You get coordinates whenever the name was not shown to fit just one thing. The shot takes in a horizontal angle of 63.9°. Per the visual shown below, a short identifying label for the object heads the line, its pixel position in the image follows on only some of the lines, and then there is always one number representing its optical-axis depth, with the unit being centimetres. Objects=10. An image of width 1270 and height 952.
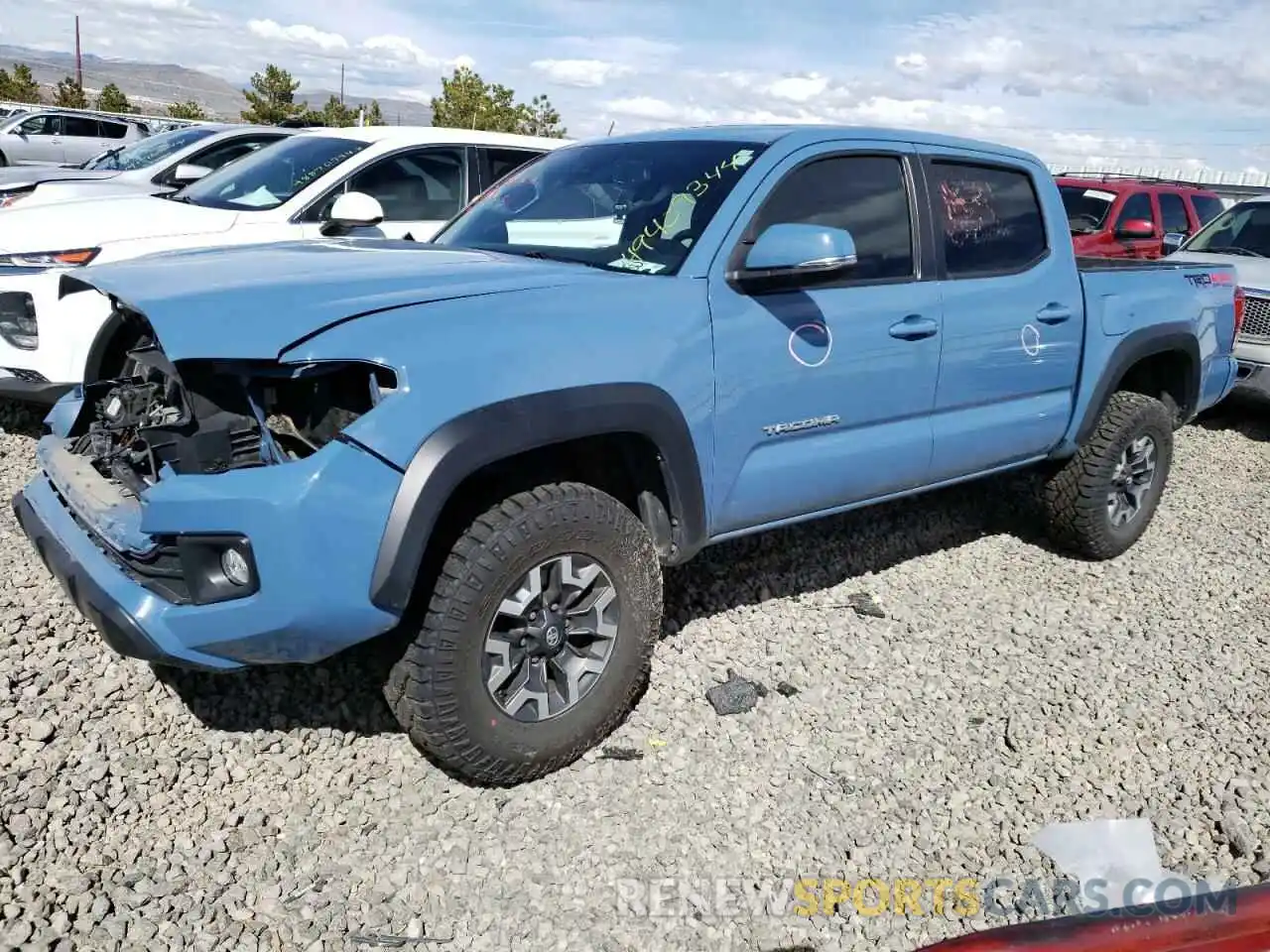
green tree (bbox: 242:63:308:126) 3719
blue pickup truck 236
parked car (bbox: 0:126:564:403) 453
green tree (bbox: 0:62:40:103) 3944
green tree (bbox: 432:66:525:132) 3125
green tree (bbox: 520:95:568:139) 3319
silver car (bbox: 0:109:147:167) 1947
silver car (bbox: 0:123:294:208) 636
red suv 972
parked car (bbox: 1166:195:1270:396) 726
